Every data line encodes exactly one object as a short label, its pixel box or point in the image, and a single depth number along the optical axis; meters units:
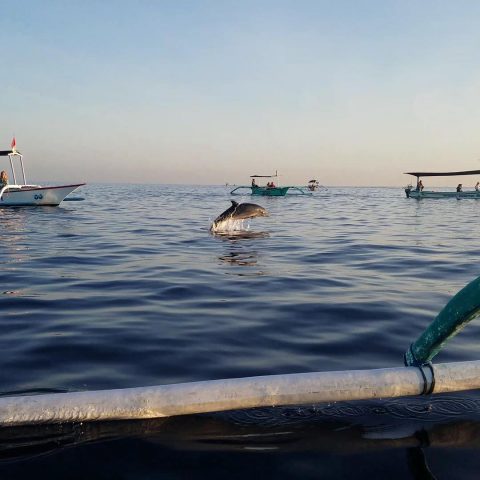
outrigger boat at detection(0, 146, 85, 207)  30.45
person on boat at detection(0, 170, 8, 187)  31.17
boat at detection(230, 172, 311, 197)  60.06
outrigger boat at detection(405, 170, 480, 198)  55.50
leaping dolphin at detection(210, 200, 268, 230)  20.38
